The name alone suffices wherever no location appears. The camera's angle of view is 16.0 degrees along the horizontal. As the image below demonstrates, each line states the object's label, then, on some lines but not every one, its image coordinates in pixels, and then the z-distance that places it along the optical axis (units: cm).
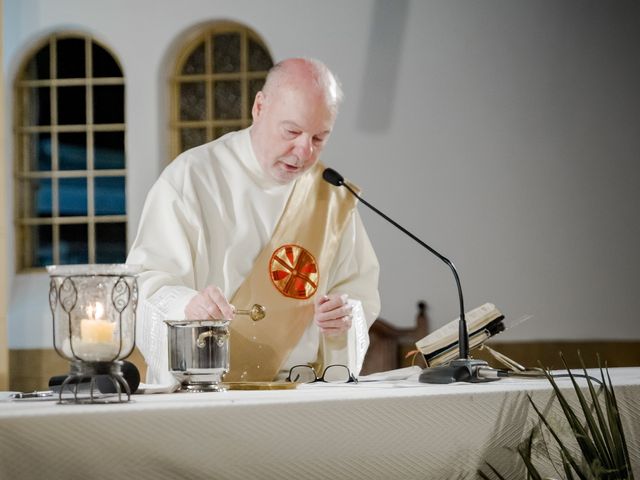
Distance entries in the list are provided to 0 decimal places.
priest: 529
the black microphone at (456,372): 452
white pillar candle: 410
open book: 486
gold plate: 451
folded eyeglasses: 524
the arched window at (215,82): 1120
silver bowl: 446
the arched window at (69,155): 1133
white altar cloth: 387
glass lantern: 411
